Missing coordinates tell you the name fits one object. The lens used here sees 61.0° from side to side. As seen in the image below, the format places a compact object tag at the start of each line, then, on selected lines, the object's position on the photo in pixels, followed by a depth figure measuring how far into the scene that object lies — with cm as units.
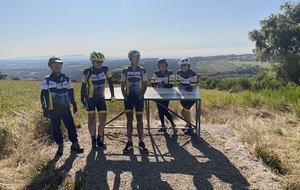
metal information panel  540
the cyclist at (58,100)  485
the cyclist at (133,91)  530
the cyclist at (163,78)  635
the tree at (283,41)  2750
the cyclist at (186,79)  624
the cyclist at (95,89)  516
